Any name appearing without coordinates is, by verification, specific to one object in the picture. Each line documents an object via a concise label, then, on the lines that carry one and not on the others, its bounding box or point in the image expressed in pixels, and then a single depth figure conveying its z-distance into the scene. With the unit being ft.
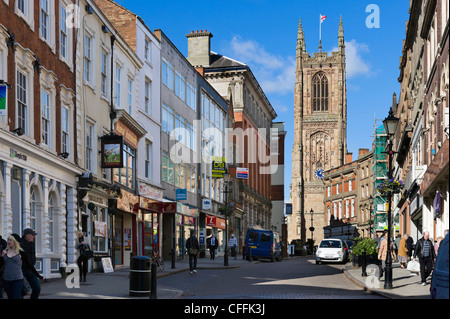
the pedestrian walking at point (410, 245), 110.53
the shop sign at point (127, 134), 103.30
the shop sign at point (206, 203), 166.09
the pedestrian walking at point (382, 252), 81.08
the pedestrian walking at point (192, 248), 92.48
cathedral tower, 458.91
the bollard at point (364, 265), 83.76
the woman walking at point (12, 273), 40.50
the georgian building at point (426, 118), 80.33
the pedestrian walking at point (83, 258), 71.87
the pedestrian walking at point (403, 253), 107.34
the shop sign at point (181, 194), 139.54
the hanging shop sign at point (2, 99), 55.01
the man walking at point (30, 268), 43.47
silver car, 138.61
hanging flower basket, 108.47
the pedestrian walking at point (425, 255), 71.00
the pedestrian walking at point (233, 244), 165.27
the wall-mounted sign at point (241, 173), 203.37
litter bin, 56.08
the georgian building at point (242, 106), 223.30
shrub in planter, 91.61
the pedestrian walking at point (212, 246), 150.20
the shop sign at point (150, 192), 113.91
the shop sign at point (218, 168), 175.42
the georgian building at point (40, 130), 62.18
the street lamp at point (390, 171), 65.98
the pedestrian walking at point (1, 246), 49.67
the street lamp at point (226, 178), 126.00
